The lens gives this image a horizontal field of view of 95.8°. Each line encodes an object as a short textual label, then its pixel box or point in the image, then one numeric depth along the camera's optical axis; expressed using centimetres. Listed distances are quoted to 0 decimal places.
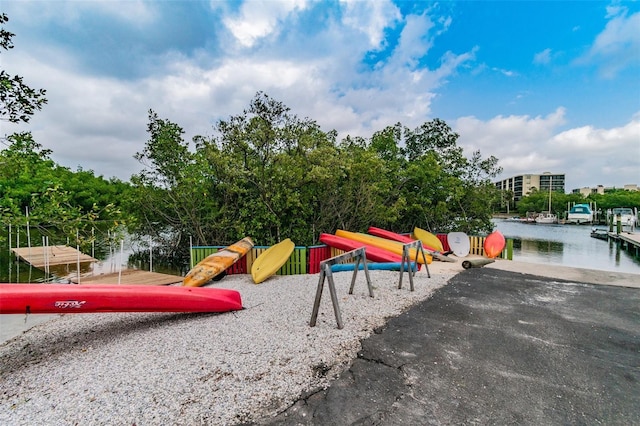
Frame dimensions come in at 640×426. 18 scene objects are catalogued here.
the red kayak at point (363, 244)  829
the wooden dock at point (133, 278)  788
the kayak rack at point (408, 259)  591
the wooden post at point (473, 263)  839
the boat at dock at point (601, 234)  3014
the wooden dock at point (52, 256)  1163
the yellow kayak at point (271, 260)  744
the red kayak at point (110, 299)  358
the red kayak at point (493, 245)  1173
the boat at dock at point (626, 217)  3561
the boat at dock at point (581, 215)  5259
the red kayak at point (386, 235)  1132
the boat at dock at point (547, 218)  5734
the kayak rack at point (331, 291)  384
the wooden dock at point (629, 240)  2208
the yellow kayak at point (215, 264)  707
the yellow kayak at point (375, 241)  934
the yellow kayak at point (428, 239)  1189
